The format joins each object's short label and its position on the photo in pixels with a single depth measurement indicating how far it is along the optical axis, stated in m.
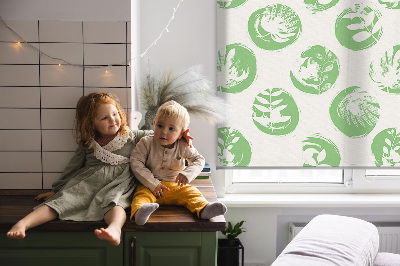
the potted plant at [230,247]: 2.76
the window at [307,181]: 3.09
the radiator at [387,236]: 2.93
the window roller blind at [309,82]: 2.87
